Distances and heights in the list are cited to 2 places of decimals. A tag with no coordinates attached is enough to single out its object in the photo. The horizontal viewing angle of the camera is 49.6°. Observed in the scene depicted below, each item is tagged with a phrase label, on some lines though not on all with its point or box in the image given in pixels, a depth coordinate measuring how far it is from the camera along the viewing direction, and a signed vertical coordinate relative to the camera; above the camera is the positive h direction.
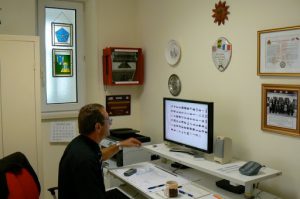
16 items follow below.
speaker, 2.24 -0.44
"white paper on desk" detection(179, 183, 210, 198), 2.17 -0.72
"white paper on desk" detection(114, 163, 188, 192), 2.34 -0.70
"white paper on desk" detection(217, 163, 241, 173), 2.11 -0.54
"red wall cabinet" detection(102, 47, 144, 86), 3.42 +0.22
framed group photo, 1.98 -0.14
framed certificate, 1.96 +0.22
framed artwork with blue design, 3.59 +0.59
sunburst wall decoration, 2.45 +0.56
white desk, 2.14 -0.71
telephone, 1.98 -0.51
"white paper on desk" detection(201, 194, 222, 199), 2.11 -0.72
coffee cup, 2.10 -0.67
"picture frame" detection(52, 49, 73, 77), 3.59 +0.27
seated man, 1.82 -0.43
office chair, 1.85 -0.56
